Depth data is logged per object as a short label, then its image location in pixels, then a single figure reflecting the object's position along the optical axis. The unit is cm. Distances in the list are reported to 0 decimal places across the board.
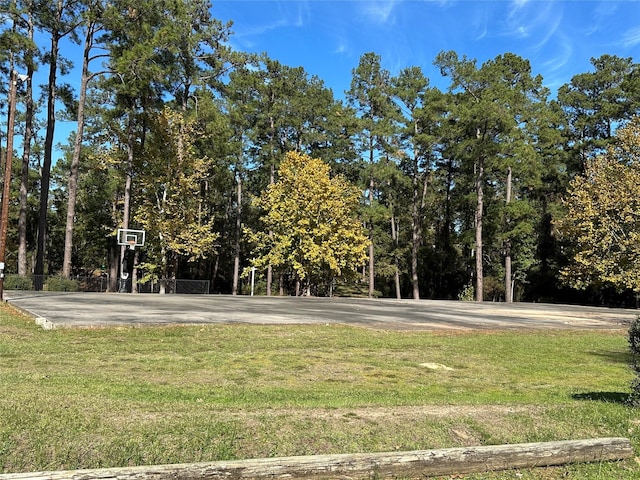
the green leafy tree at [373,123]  4412
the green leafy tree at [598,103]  4350
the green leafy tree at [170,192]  3450
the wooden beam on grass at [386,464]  363
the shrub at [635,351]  604
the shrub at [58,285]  2887
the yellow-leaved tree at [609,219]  3055
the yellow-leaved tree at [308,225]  3888
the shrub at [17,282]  2777
